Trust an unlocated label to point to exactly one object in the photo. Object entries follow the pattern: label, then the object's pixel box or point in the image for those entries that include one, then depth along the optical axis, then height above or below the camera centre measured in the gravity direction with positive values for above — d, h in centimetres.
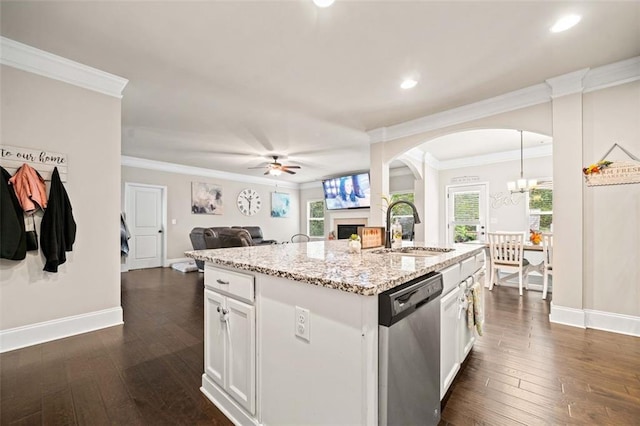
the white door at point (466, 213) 605 +0
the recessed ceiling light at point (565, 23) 201 +143
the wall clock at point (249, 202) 827 +37
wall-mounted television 766 +65
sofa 418 -41
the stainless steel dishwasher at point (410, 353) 102 -58
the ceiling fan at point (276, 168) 570 +96
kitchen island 100 -52
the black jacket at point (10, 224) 217 -7
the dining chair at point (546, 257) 393 -65
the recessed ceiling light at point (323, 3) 182 +141
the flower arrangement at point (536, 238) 432 -40
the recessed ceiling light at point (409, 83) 289 +140
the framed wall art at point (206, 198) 723 +43
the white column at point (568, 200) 284 +13
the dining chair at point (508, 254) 412 -64
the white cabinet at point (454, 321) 156 -68
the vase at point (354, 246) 193 -23
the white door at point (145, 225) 622 -25
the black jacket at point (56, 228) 238 -11
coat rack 226 +48
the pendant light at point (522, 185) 449 +46
